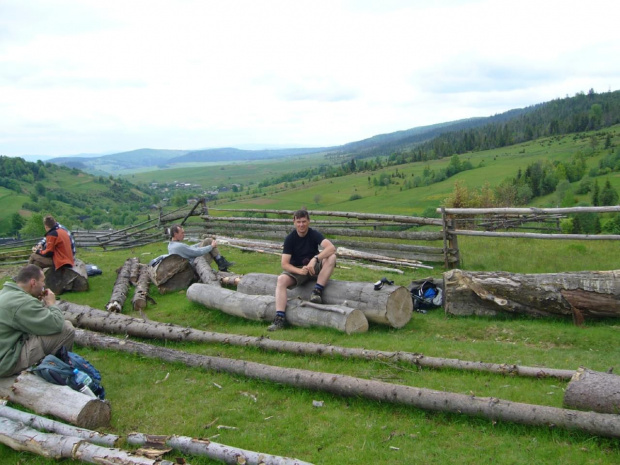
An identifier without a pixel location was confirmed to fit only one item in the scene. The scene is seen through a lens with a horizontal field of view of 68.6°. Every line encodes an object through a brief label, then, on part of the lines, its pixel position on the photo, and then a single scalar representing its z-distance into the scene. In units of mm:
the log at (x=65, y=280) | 11625
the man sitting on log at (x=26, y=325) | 5582
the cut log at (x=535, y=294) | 7367
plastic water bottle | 5566
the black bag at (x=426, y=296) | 8766
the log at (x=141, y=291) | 10477
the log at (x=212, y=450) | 4086
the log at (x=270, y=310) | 7504
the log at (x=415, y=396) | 4215
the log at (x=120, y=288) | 10059
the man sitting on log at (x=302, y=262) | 8039
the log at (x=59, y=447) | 4246
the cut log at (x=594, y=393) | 4336
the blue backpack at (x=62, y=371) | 5543
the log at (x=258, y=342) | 5555
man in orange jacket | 11016
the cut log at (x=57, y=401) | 5074
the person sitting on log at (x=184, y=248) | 11352
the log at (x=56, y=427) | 4650
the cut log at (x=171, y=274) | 11375
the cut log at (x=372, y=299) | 7691
